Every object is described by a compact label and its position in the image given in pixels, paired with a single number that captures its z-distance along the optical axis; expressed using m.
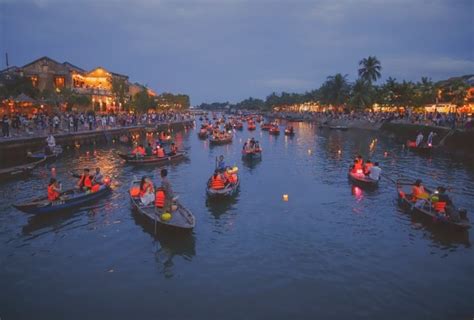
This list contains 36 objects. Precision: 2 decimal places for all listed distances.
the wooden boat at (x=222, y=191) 21.34
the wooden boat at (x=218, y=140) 54.28
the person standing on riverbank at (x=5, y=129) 37.62
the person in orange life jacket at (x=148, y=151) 35.25
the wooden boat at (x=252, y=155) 37.94
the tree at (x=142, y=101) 89.62
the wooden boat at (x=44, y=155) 34.28
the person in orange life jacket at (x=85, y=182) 21.86
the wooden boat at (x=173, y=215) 15.99
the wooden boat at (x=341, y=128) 81.36
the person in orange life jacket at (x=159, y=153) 35.62
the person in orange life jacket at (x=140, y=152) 34.47
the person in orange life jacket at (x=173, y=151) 37.24
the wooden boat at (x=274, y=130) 71.49
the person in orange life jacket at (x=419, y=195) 18.69
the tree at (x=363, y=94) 95.88
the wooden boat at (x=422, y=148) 42.19
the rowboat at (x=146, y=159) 34.22
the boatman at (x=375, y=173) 25.77
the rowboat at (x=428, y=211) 16.34
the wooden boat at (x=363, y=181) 25.68
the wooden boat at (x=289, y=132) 66.94
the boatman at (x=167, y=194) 16.52
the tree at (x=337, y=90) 110.93
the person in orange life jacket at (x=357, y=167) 27.13
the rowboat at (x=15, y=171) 27.83
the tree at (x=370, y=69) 94.00
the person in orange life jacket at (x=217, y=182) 21.75
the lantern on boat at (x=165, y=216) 15.97
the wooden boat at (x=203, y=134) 66.91
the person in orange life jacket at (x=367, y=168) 26.39
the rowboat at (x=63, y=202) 18.28
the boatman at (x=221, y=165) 26.17
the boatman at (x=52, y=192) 19.20
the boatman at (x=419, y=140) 44.19
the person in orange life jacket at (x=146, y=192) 18.88
